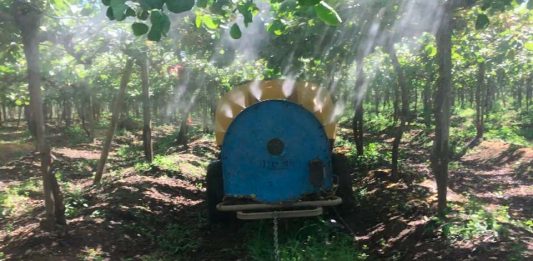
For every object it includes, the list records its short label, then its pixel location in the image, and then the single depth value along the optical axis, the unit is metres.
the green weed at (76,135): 26.48
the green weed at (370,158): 12.53
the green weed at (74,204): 7.74
